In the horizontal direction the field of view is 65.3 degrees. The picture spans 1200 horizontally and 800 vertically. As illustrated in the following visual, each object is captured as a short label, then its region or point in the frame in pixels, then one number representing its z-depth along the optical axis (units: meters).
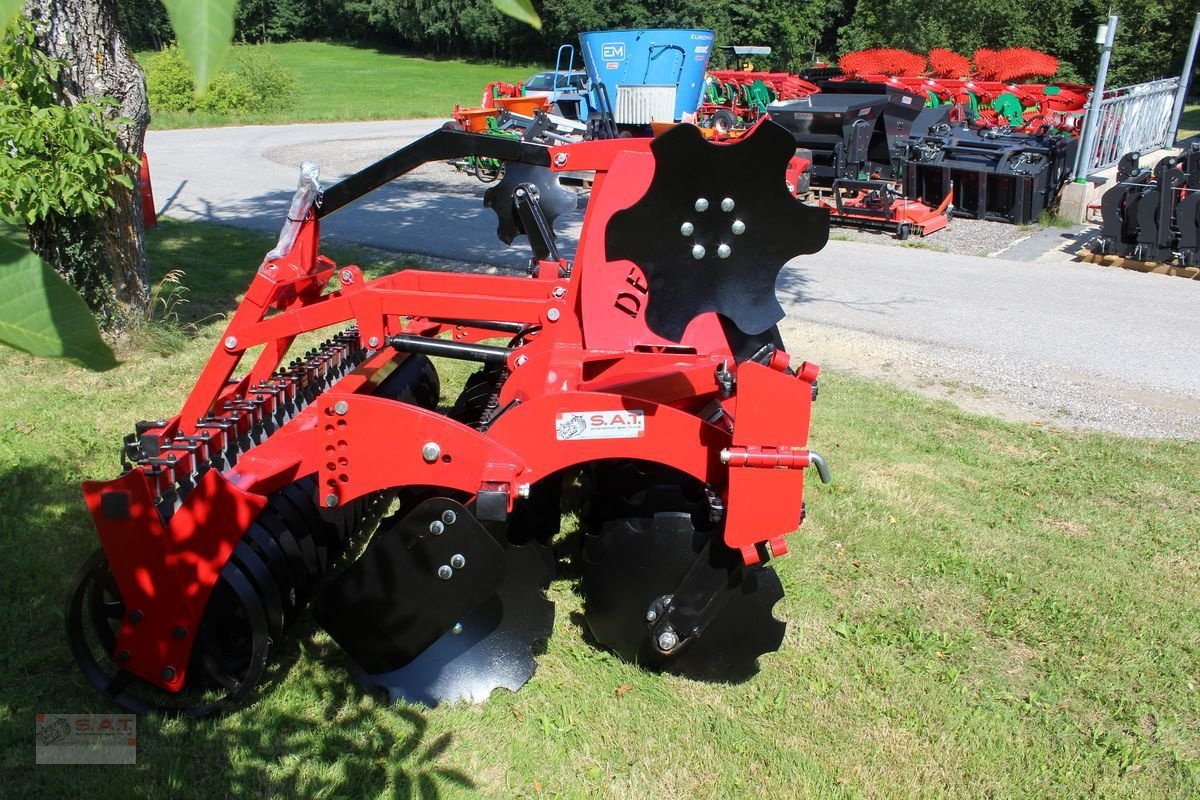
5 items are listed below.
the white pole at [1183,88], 13.33
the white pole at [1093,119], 11.70
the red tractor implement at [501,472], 2.79
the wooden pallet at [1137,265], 9.79
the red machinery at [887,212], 11.84
